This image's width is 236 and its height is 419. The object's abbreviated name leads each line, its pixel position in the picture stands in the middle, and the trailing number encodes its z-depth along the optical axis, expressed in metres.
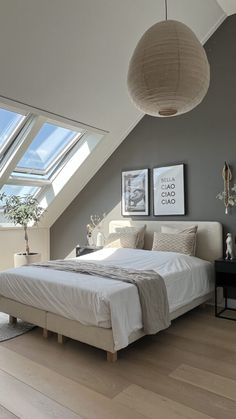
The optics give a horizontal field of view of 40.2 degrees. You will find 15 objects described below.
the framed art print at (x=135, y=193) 4.96
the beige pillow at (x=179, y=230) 4.21
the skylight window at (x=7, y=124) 4.24
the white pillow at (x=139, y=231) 4.68
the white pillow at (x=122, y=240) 4.61
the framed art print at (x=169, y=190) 4.54
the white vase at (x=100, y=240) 5.23
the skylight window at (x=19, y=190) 5.40
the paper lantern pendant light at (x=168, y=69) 1.85
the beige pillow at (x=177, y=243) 4.07
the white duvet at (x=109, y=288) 2.62
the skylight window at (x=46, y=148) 4.89
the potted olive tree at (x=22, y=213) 5.17
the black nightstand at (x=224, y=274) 3.68
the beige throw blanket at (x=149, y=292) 2.84
